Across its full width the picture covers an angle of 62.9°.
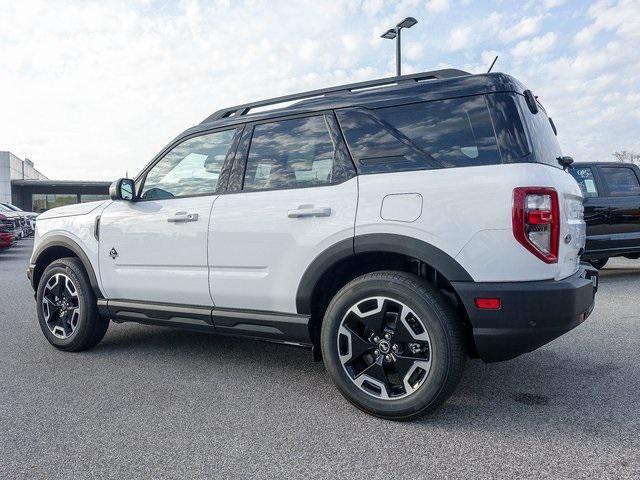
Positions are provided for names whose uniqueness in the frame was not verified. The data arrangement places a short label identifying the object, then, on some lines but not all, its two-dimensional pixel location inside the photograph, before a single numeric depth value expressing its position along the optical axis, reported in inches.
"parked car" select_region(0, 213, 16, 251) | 516.4
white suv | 107.3
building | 1637.6
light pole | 540.4
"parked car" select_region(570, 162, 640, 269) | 306.3
